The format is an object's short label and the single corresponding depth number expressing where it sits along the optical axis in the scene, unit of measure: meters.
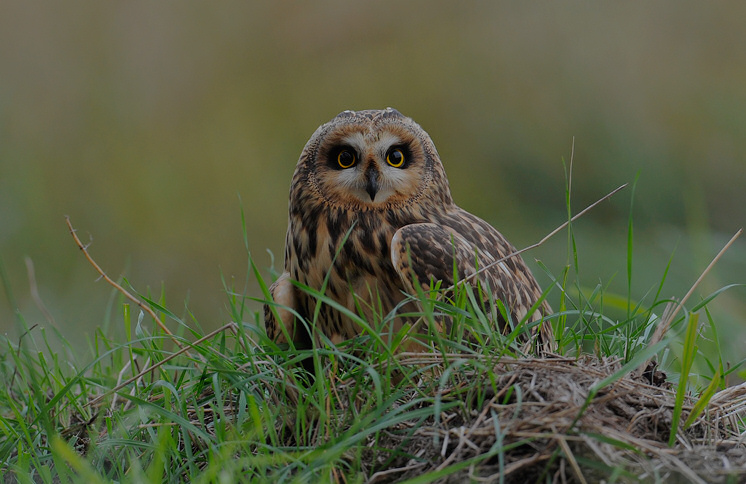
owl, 6.20
